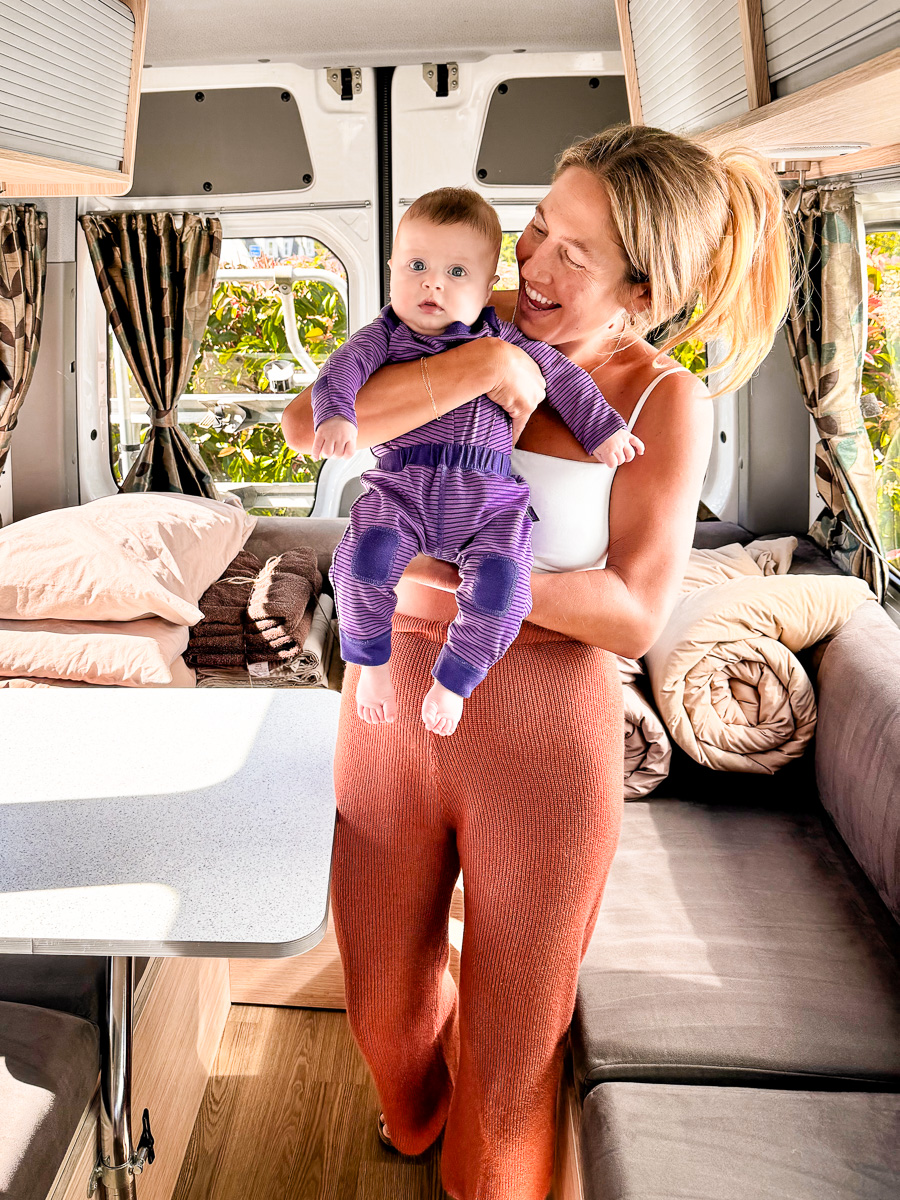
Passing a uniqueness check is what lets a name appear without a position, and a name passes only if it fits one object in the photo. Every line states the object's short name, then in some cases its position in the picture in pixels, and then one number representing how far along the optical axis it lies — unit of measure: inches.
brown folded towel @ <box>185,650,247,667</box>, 108.7
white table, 40.7
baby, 43.8
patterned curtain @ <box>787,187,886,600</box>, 108.0
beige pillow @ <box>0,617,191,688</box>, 95.3
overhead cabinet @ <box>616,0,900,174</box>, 52.5
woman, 44.4
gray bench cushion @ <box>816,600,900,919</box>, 70.2
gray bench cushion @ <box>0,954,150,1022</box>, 52.8
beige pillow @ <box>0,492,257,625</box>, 99.4
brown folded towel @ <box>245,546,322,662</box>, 108.3
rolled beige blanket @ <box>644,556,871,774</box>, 87.7
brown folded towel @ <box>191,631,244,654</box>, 108.9
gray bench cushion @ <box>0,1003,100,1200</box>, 42.5
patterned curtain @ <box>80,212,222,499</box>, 136.5
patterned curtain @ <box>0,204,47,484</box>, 131.3
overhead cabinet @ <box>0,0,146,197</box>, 63.5
